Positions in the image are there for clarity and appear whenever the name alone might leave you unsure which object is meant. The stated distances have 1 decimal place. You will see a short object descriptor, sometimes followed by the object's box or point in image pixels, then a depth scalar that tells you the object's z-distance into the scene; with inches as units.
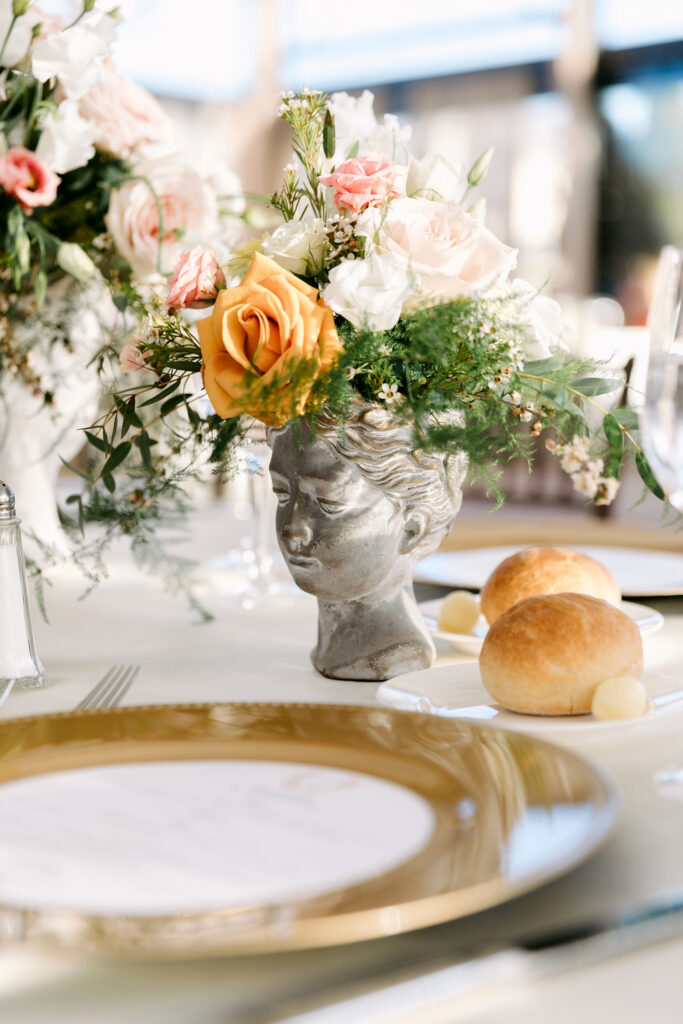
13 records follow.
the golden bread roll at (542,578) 40.3
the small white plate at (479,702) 30.1
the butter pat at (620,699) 30.1
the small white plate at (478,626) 40.9
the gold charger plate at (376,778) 17.9
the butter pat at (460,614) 42.6
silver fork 35.3
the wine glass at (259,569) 51.7
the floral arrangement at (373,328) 32.1
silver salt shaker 37.4
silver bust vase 35.8
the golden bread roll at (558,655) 31.0
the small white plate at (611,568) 48.7
